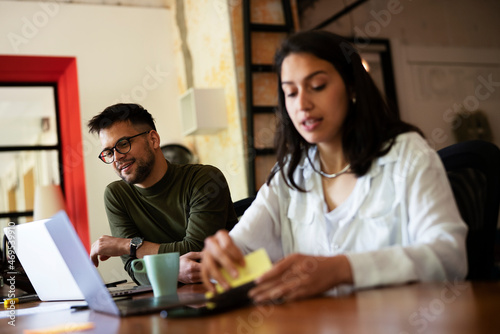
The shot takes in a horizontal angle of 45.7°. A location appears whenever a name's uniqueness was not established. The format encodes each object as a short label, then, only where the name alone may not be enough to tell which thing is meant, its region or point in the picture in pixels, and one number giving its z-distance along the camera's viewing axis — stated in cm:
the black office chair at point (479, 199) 128
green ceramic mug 135
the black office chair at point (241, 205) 230
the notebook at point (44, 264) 139
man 232
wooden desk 73
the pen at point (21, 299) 170
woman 103
